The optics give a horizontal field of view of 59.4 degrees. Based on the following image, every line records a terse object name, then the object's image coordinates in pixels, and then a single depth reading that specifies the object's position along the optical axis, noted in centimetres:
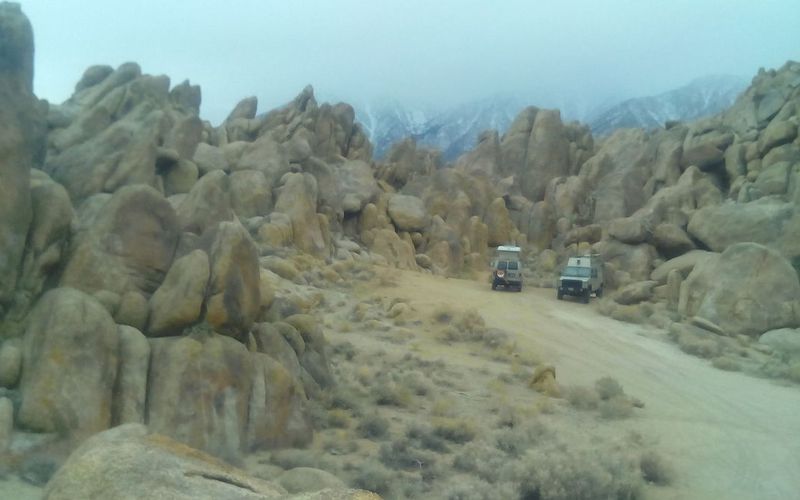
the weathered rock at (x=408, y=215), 5362
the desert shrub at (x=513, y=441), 1299
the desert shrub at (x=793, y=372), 2161
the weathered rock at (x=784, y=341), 2591
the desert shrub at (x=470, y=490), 1021
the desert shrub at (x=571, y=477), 1052
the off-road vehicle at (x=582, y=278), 4197
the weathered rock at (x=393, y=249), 4823
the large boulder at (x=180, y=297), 1156
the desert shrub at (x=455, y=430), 1379
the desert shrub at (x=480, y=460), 1153
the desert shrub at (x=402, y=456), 1196
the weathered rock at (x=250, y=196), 4025
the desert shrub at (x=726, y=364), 2364
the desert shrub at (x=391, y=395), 1608
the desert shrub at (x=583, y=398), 1732
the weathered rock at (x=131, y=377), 991
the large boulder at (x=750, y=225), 3672
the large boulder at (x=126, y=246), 1133
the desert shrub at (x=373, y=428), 1359
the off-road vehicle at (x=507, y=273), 4488
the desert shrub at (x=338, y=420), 1386
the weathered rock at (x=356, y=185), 5066
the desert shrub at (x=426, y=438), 1305
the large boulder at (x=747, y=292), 2970
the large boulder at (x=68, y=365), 897
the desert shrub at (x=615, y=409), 1664
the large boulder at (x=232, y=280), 1218
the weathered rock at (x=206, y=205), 1558
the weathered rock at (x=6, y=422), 837
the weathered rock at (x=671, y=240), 4522
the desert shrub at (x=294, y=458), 1104
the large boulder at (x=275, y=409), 1181
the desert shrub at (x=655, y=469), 1214
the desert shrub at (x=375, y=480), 1061
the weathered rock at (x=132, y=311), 1127
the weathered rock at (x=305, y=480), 841
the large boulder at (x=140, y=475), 480
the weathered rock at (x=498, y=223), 6278
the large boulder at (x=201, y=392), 1044
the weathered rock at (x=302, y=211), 3953
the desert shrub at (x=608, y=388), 1831
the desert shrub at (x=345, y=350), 2048
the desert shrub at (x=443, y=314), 2850
